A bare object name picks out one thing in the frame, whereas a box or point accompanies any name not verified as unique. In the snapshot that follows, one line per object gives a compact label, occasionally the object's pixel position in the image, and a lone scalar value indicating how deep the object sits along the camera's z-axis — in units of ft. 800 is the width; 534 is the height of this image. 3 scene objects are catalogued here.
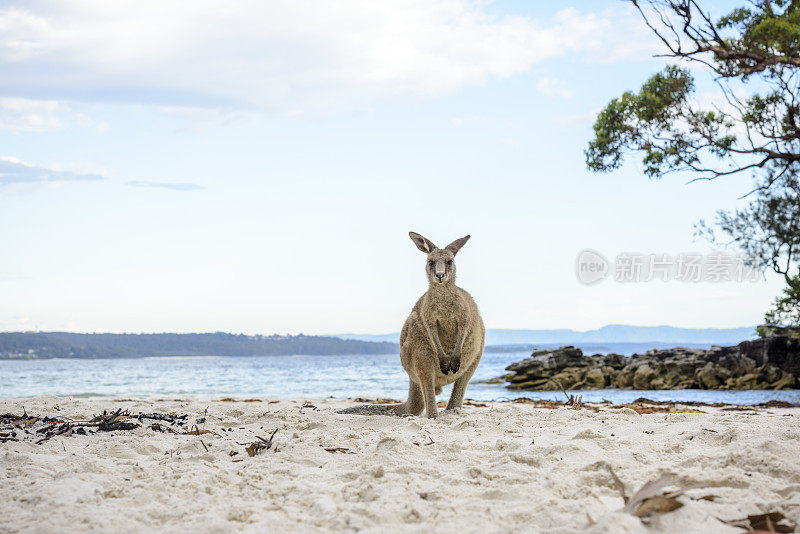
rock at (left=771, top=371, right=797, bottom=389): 54.95
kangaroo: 20.25
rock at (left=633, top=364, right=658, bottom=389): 58.80
